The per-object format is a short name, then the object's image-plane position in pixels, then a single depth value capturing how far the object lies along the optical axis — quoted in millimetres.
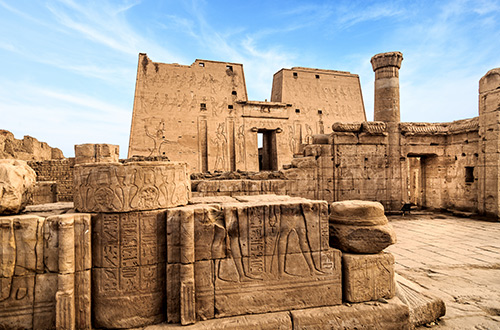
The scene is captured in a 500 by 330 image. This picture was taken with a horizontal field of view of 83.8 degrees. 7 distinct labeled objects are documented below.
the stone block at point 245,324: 2975
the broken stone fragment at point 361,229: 3545
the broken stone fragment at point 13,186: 3035
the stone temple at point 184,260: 2922
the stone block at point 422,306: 3416
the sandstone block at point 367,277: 3438
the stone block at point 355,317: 3158
